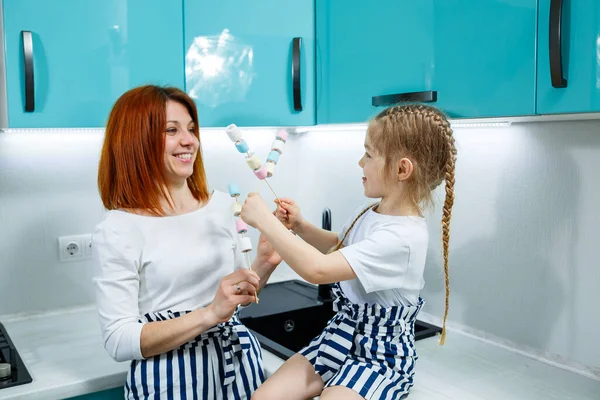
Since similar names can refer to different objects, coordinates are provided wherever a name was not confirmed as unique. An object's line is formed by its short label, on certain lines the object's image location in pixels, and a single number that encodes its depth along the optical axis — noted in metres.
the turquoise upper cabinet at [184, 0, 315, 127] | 1.62
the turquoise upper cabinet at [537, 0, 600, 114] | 1.04
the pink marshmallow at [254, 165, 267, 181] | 1.17
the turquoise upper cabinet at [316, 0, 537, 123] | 1.19
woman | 1.16
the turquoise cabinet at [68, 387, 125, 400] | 1.36
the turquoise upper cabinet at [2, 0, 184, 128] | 1.38
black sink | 1.80
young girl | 1.17
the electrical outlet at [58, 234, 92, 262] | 1.83
